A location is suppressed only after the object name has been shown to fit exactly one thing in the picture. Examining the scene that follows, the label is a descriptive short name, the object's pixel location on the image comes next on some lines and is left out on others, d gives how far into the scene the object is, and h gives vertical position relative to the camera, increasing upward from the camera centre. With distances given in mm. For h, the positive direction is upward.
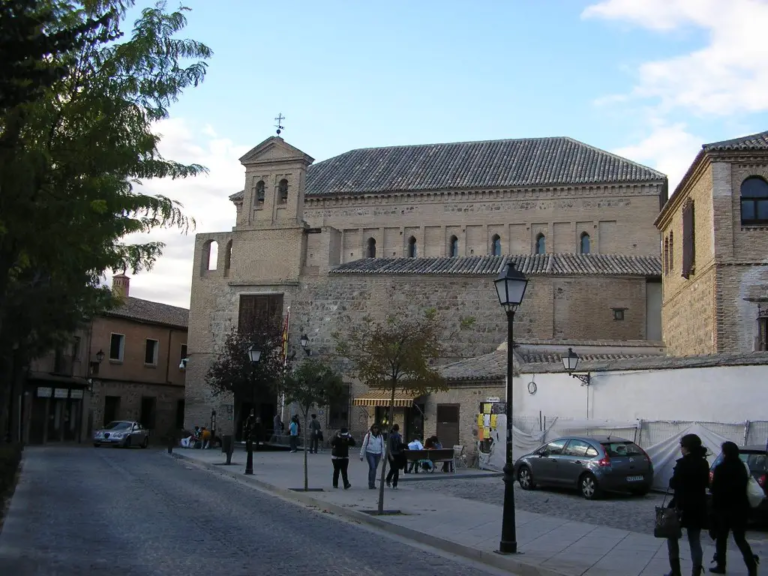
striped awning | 31245 -85
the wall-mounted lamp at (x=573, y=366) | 23078 +1038
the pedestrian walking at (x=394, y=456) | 19969 -1416
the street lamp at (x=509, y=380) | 10938 +285
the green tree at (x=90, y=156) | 9883 +3267
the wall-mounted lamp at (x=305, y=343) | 38656 +2372
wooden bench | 24156 -1638
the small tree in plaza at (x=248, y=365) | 37781 +1225
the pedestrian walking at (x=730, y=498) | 9375 -991
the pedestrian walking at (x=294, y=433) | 35281 -1646
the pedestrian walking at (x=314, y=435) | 34228 -1675
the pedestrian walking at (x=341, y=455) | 19016 -1366
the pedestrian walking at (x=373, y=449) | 19234 -1190
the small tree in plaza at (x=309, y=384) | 32938 +418
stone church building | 36812 +7233
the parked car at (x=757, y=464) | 13359 -894
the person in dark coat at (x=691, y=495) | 8875 -931
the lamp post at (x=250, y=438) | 23266 -1280
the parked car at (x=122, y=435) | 39156 -2190
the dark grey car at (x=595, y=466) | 17859 -1334
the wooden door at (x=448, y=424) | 29656 -886
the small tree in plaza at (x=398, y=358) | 17406 +814
